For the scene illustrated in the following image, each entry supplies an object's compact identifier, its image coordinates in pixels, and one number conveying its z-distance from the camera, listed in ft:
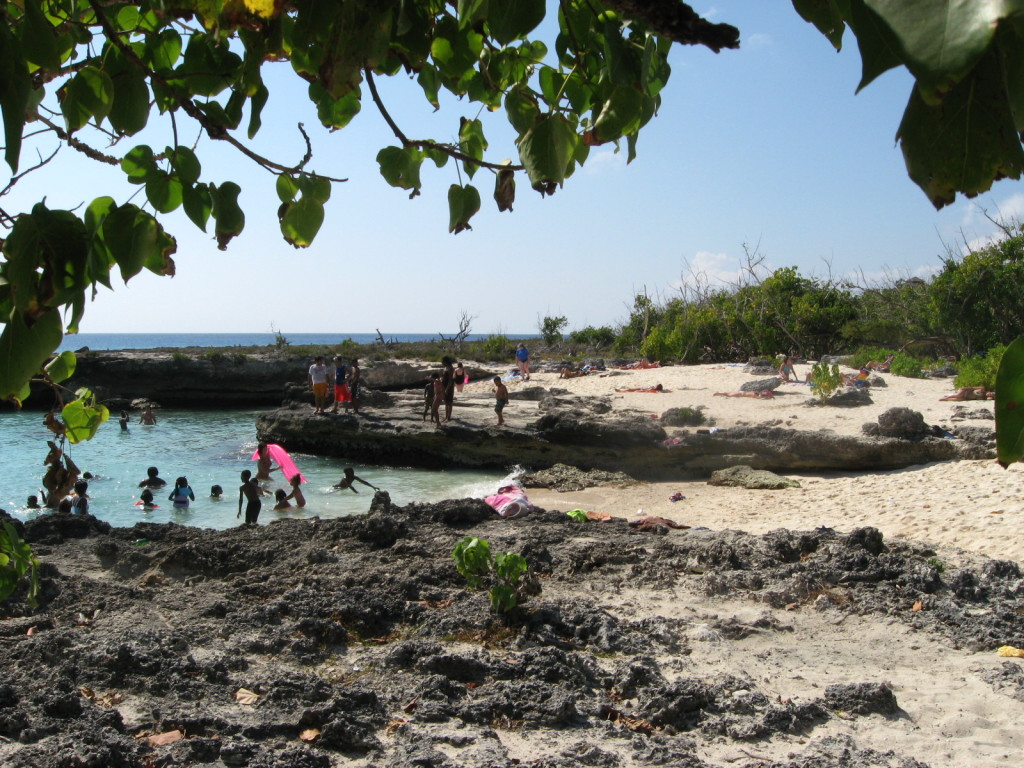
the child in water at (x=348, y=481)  44.01
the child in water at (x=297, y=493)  40.73
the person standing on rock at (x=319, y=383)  60.54
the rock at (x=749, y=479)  41.19
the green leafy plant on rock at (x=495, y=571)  16.63
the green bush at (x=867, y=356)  76.43
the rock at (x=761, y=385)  59.72
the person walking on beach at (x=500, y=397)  54.03
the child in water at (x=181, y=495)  42.10
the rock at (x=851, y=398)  52.47
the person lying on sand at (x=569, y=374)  82.69
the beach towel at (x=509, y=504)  29.96
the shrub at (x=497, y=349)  118.01
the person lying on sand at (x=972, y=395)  51.11
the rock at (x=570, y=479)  45.06
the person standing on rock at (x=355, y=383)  59.80
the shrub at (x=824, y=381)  52.06
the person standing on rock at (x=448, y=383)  53.31
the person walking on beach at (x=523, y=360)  83.25
